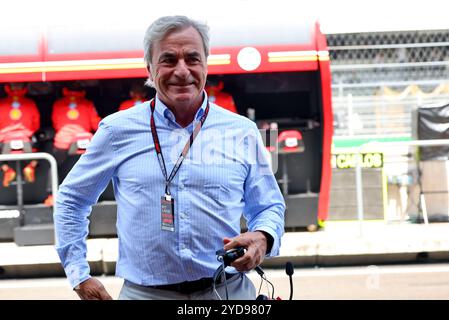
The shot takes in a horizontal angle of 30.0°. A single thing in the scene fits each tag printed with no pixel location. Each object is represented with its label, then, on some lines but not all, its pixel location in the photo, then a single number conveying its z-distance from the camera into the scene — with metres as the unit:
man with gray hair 2.39
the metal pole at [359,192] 8.56
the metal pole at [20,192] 9.00
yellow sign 8.66
